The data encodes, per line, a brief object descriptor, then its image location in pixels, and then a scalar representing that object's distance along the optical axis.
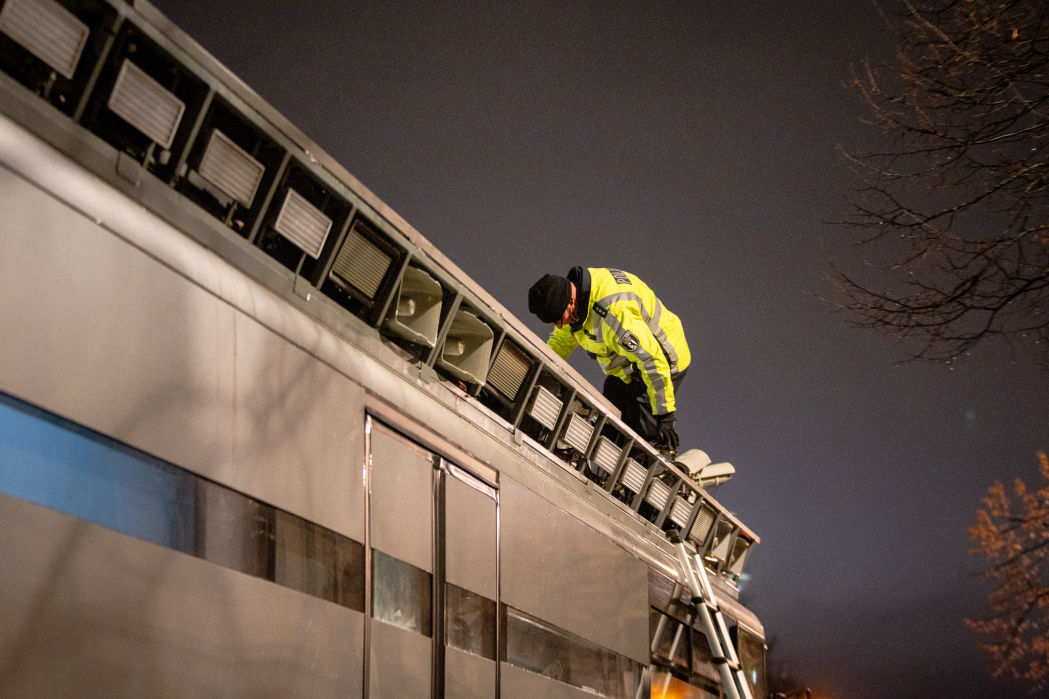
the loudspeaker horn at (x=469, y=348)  6.33
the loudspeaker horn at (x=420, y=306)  5.85
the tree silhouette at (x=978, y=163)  6.52
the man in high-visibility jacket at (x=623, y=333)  8.70
